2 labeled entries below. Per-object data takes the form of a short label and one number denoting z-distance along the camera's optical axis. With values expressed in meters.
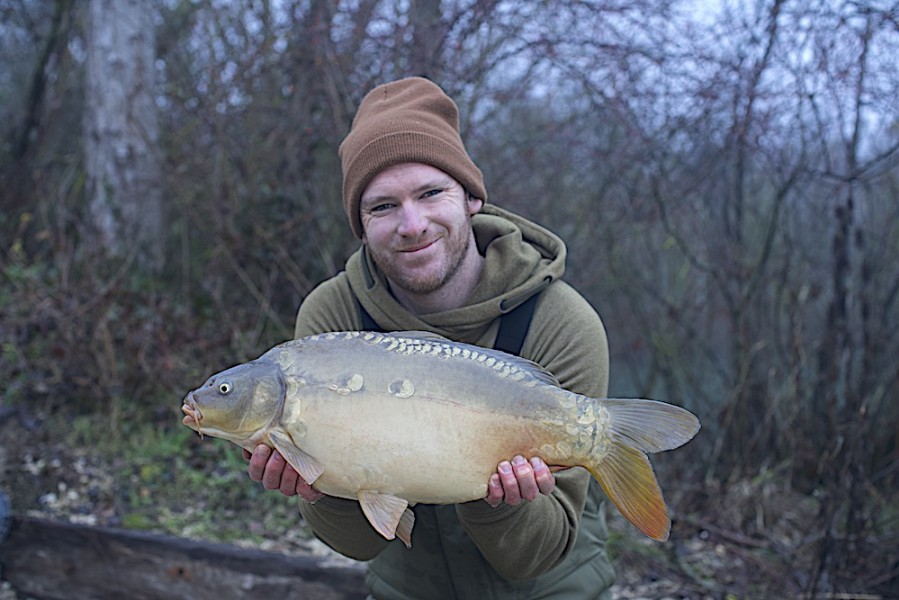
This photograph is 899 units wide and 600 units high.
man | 2.13
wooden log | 3.15
